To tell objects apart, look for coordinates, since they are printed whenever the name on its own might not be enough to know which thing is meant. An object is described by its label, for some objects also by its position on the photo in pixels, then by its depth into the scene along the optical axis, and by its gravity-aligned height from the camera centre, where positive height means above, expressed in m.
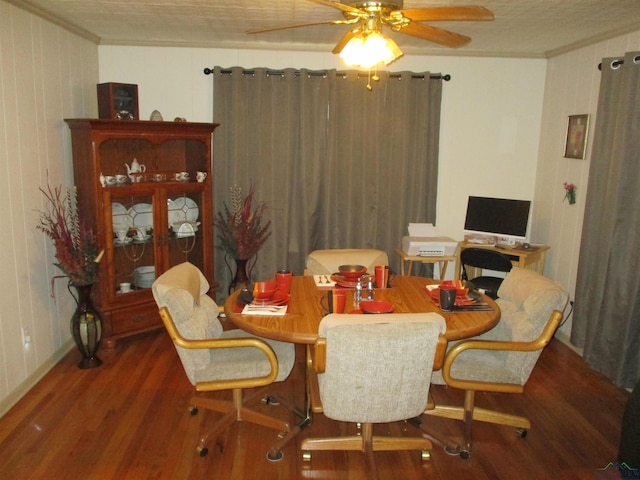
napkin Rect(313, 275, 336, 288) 3.09 -0.75
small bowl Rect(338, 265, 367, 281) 3.06 -0.67
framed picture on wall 4.10 +0.17
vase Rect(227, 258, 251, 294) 4.57 -1.06
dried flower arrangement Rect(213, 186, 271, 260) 4.49 -0.65
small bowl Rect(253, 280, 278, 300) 2.77 -0.72
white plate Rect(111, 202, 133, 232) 3.97 -0.53
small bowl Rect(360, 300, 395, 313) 2.59 -0.74
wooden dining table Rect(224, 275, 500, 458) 2.41 -0.78
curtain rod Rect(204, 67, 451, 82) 4.57 +0.66
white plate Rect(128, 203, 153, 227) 4.06 -0.51
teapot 4.17 -0.17
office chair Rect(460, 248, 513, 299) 4.10 -0.82
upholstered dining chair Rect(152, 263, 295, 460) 2.53 -1.03
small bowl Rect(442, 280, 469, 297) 2.87 -0.71
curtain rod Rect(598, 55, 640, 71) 3.51 +0.63
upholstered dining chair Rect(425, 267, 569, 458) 2.55 -1.02
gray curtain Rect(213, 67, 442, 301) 4.62 -0.03
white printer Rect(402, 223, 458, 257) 4.47 -0.76
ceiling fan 2.21 +0.58
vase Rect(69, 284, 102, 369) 3.63 -1.22
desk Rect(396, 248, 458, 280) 4.46 -0.86
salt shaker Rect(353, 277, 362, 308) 2.79 -0.75
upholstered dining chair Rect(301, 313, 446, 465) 2.14 -0.85
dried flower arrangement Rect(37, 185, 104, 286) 3.44 -0.63
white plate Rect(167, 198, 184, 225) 4.27 -0.51
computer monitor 4.48 -0.52
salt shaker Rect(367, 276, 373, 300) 2.88 -0.73
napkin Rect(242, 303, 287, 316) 2.61 -0.77
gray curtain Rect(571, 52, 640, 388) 3.40 -0.48
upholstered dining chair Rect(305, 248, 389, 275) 3.54 -0.71
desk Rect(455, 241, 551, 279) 4.27 -0.78
